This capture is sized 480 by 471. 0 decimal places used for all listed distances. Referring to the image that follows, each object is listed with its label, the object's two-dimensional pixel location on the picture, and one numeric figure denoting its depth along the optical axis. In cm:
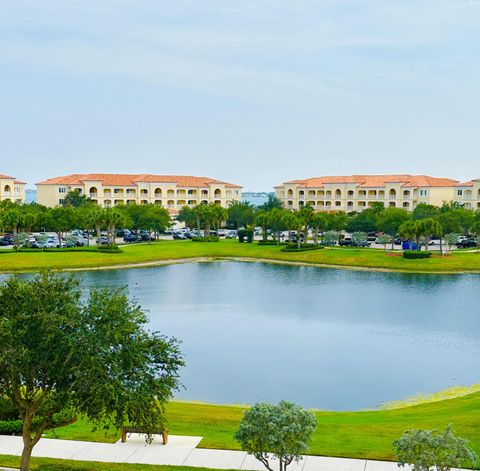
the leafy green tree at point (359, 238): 8344
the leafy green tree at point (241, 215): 11031
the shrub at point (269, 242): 8525
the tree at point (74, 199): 12162
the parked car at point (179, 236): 9806
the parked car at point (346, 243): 8725
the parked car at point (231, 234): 10000
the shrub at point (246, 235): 8800
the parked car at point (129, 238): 9488
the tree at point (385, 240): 8375
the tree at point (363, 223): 9588
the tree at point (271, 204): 12985
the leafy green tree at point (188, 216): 10108
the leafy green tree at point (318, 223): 8606
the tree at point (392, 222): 8481
